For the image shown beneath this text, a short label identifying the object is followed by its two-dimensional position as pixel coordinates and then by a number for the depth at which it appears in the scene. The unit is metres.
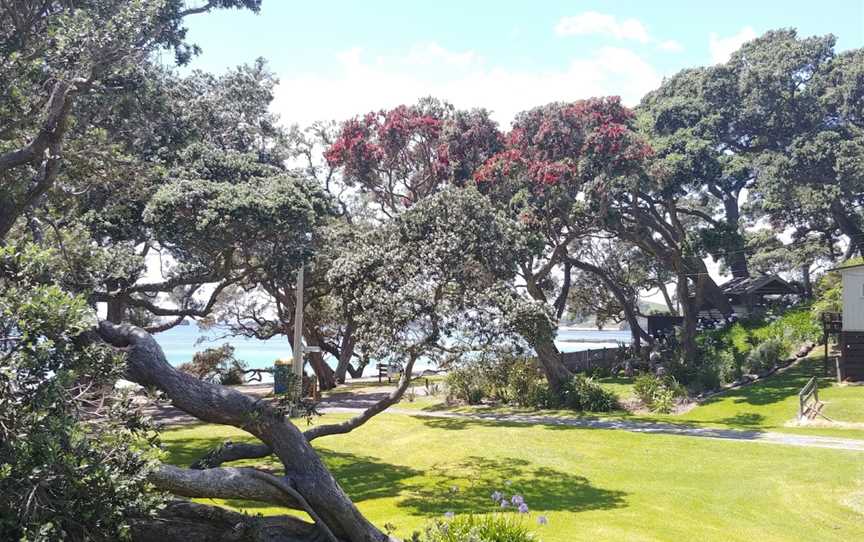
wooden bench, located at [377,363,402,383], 38.37
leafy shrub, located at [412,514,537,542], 8.41
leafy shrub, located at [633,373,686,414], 25.55
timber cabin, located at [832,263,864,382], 26.53
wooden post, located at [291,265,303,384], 19.36
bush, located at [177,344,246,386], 35.66
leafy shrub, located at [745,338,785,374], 30.19
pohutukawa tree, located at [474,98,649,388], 26.52
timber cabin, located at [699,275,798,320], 38.59
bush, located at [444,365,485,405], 28.42
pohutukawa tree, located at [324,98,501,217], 29.36
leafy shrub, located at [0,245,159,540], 5.25
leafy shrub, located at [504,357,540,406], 27.89
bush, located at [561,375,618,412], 25.97
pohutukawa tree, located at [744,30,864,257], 32.19
